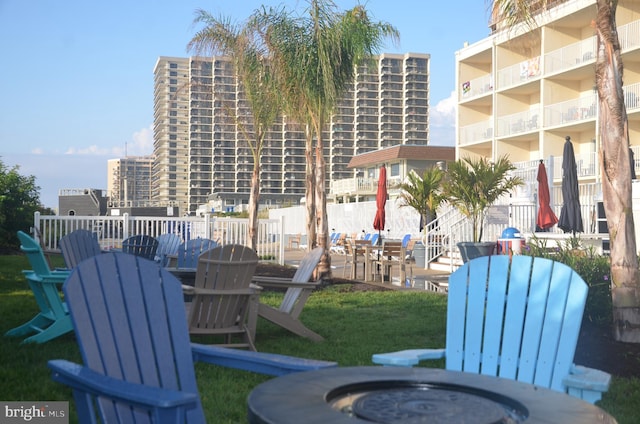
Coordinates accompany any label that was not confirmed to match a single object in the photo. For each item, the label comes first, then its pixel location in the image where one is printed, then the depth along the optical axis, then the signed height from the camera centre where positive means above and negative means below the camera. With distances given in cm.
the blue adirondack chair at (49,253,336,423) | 249 -46
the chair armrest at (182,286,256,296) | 601 -59
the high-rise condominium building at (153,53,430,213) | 12875 +1725
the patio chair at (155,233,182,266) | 1157 -30
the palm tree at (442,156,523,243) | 1733 +112
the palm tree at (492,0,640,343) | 629 +52
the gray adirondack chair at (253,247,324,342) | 717 -78
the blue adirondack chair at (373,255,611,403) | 324 -46
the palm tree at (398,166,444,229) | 2316 +128
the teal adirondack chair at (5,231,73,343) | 664 -80
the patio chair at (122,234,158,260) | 1178 -33
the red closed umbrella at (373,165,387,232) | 1905 +72
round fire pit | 189 -53
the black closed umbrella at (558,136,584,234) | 1448 +69
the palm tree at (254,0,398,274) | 1389 +350
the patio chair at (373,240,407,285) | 1453 -52
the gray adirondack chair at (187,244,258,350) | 625 -60
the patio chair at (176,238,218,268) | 995 -36
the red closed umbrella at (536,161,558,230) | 1622 +57
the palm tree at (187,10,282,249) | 1516 +359
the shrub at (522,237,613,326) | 723 -50
